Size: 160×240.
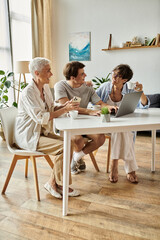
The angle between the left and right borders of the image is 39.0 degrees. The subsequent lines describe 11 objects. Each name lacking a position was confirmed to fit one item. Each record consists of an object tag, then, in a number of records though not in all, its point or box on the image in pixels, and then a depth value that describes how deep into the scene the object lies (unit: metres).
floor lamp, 3.94
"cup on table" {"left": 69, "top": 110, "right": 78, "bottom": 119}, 1.81
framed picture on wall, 4.80
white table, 1.55
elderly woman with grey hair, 1.81
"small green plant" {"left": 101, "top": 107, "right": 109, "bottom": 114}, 1.68
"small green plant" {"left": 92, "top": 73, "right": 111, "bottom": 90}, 4.50
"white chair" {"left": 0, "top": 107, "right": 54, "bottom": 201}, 1.84
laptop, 1.78
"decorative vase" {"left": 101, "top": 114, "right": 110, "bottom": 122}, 1.69
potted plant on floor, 3.56
